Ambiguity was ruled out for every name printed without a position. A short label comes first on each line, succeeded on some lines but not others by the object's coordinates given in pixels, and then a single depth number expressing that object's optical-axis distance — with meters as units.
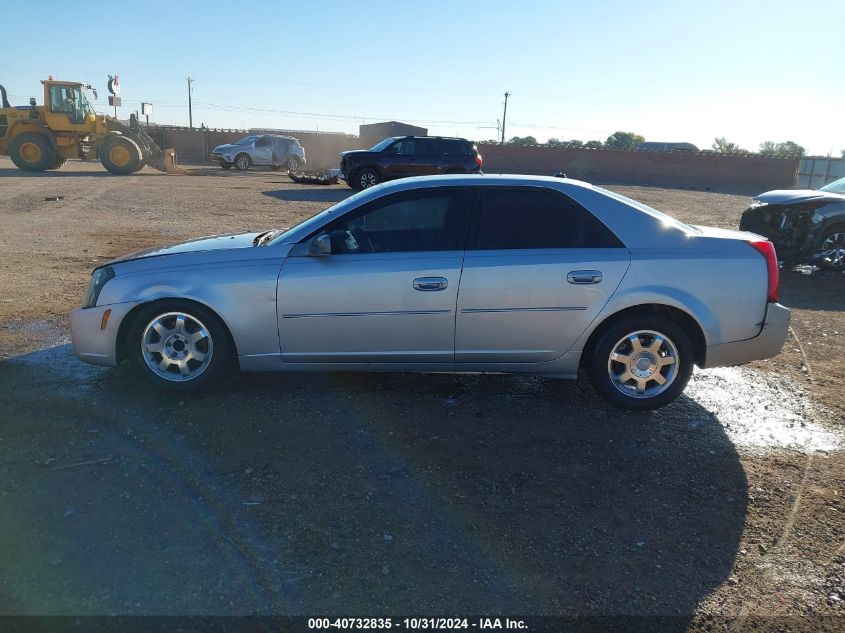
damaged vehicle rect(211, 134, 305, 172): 34.75
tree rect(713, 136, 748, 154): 77.86
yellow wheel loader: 26.09
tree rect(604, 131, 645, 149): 87.39
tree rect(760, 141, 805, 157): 67.91
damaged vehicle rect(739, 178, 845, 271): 10.09
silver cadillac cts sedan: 4.61
